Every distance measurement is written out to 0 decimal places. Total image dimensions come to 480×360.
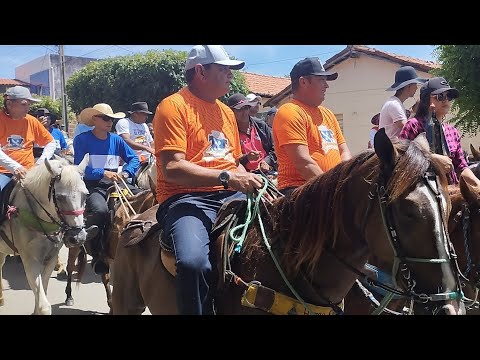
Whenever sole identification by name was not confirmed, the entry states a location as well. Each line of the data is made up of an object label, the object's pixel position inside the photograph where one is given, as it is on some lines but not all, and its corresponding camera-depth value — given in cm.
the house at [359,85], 2198
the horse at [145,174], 757
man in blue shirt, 631
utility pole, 2505
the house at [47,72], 3984
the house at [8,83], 4149
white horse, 543
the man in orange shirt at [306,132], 374
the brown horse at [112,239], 614
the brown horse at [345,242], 224
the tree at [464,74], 1351
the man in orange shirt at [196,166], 287
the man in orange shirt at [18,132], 634
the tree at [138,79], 2477
